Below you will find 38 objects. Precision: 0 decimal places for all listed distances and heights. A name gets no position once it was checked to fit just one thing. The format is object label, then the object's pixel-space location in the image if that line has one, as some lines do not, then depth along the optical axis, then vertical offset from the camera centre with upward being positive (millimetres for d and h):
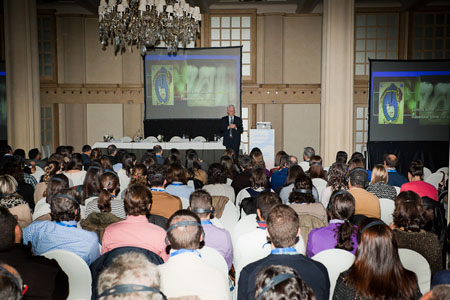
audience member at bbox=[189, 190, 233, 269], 3172 -794
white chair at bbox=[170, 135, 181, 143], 11333 -531
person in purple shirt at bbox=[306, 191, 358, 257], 2916 -761
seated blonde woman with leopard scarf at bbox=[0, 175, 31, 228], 3558 -713
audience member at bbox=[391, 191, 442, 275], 3025 -798
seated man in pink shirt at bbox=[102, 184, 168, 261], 2938 -757
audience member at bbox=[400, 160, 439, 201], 4812 -756
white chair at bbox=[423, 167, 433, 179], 7318 -895
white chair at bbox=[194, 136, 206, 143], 11359 -533
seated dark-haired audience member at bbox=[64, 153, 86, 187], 5746 -674
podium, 11727 -571
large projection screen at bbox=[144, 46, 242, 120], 13492 +1108
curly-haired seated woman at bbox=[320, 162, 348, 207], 4629 -609
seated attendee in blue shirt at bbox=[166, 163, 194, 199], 4766 -690
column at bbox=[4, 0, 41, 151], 10914 +1177
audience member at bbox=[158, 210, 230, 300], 2107 -747
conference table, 10367 -658
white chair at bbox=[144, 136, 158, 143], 11238 -529
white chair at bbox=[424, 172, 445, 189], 6048 -821
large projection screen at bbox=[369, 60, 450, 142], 12422 +545
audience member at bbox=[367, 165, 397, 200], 4695 -755
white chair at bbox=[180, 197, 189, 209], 4459 -851
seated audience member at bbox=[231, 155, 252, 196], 5562 -780
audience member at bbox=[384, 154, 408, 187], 5855 -735
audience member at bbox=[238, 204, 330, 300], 2221 -718
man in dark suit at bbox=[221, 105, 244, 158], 10164 -265
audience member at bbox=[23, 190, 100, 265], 2887 -784
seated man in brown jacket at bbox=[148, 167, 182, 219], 3982 -769
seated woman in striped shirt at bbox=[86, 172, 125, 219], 3727 -742
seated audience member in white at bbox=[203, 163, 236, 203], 4938 -744
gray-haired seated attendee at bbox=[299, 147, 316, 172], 7598 -599
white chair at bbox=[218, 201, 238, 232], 4184 -934
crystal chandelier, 8578 +2034
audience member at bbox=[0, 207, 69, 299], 2209 -757
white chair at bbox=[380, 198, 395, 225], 4527 -897
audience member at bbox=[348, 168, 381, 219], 4262 -811
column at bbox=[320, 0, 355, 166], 10133 +1020
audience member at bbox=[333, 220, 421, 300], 2066 -725
